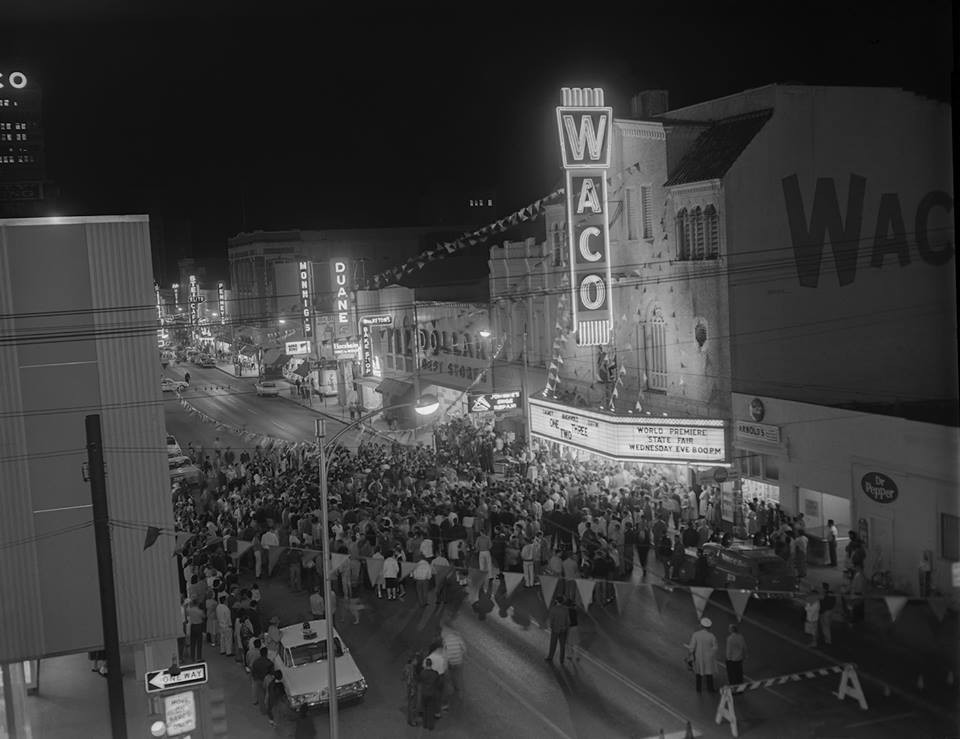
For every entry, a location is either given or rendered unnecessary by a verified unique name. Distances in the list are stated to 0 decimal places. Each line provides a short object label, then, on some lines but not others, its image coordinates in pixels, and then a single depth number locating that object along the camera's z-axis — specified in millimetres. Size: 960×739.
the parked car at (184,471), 31891
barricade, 12612
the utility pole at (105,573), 11797
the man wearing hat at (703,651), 13805
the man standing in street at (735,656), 13547
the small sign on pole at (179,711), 12000
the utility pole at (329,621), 12969
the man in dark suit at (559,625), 15305
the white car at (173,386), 61688
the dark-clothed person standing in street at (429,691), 13273
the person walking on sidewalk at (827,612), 15422
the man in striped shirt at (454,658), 14344
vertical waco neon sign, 25734
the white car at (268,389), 58438
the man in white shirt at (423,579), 18516
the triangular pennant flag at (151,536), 13555
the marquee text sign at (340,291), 55500
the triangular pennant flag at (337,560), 18291
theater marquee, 24234
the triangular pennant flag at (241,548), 21430
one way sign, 11938
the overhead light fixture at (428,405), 33562
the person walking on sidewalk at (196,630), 16562
